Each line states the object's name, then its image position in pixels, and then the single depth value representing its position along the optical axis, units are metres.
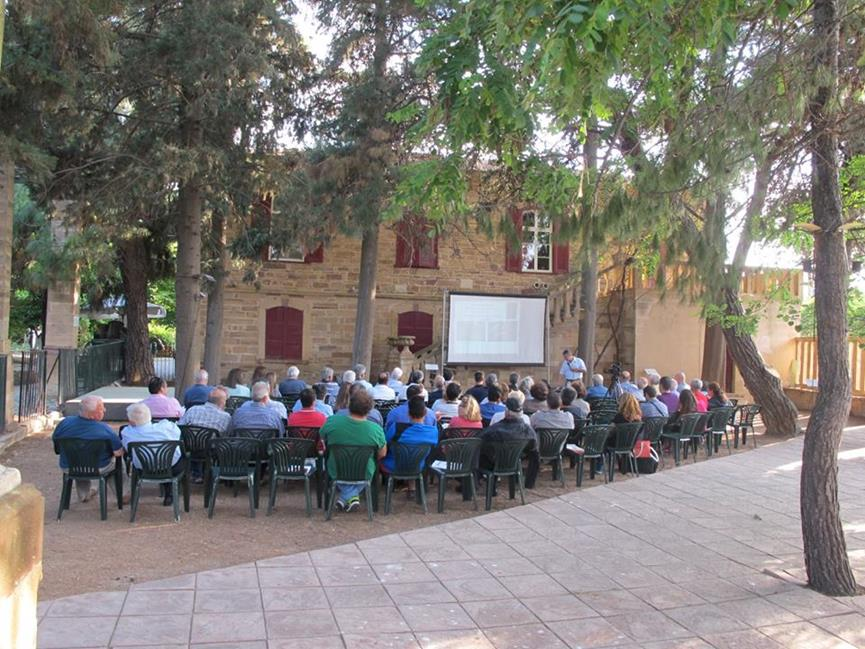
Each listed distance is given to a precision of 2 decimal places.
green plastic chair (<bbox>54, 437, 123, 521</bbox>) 6.57
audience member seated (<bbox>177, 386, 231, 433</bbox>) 7.52
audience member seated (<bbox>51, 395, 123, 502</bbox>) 6.69
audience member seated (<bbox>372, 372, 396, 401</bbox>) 10.44
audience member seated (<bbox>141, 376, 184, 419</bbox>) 8.29
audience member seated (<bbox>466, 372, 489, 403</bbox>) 10.59
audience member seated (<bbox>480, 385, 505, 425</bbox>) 8.91
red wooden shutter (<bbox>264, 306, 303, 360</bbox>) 21.30
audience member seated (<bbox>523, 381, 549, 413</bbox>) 9.31
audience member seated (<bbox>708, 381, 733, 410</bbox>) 11.57
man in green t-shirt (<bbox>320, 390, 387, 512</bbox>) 6.72
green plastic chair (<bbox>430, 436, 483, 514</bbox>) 7.11
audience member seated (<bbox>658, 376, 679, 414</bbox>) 10.84
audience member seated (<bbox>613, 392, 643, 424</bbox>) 8.98
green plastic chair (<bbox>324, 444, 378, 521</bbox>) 6.66
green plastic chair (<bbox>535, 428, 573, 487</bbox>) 8.20
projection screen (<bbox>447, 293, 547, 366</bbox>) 19.22
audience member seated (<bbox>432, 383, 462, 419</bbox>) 8.83
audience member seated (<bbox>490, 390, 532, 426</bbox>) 7.83
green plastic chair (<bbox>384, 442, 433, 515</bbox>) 7.08
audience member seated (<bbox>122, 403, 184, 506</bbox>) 6.85
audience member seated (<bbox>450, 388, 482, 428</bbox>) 7.83
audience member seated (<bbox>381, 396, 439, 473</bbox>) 7.17
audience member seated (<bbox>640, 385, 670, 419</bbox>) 9.64
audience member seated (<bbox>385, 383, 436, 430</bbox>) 7.46
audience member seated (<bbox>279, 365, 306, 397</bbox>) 10.80
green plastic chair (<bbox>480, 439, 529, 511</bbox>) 7.41
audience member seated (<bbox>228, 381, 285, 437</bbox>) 7.64
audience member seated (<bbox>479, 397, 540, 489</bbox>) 7.51
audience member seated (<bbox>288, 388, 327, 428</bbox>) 7.59
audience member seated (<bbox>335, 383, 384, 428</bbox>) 7.95
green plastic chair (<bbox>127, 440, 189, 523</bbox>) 6.58
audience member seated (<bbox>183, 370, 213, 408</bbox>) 9.45
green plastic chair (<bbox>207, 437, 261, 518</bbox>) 6.79
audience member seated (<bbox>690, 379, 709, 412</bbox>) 10.90
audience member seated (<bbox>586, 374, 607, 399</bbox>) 11.91
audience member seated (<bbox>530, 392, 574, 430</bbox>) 8.36
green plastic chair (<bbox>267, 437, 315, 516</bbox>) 6.84
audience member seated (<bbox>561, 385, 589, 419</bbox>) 9.24
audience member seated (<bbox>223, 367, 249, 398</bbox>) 10.13
